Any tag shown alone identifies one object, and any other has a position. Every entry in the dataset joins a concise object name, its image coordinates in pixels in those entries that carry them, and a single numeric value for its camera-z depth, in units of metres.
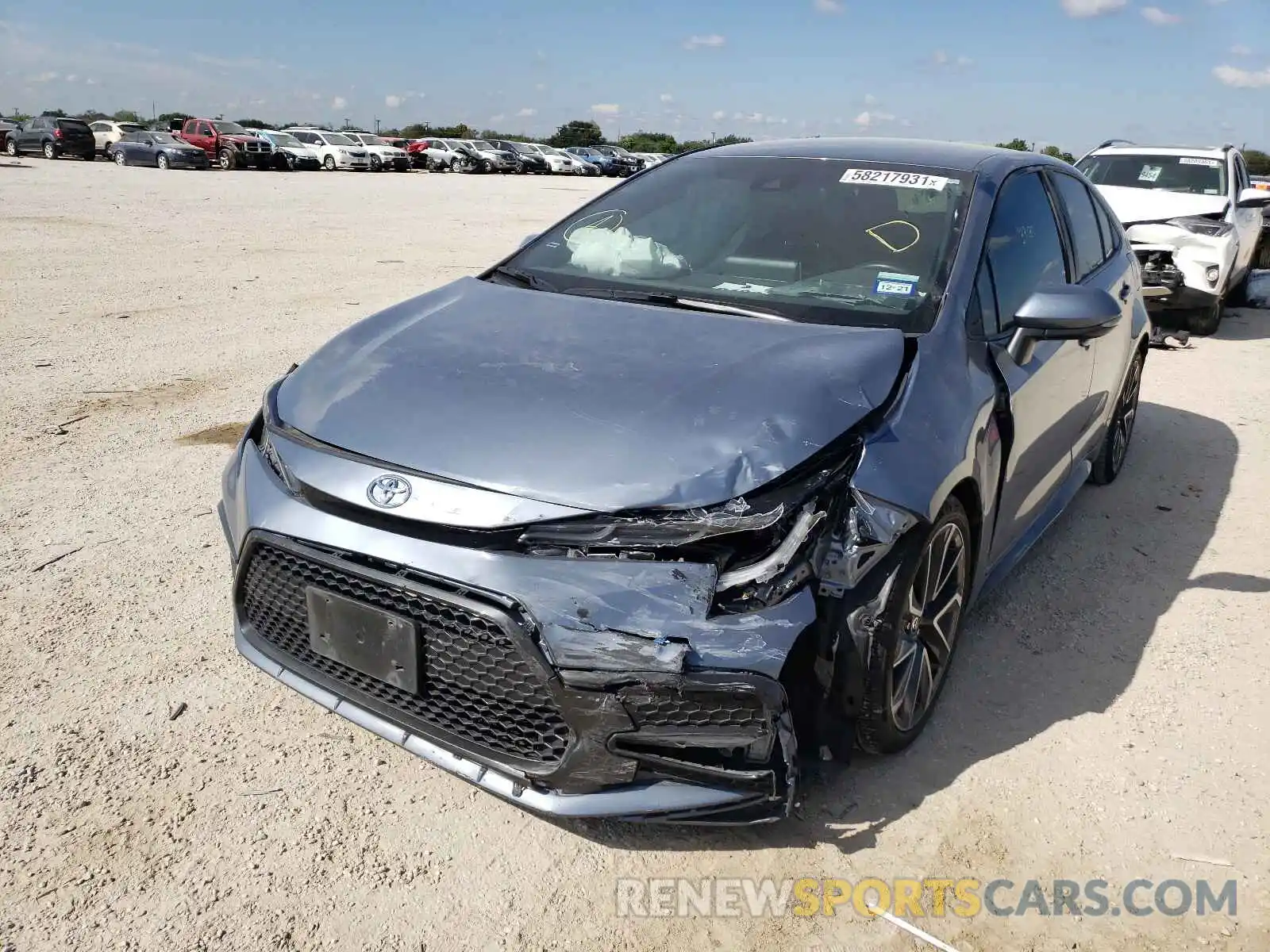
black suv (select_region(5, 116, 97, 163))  33.50
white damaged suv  9.09
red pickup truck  33.22
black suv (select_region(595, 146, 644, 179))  46.97
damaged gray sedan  2.12
